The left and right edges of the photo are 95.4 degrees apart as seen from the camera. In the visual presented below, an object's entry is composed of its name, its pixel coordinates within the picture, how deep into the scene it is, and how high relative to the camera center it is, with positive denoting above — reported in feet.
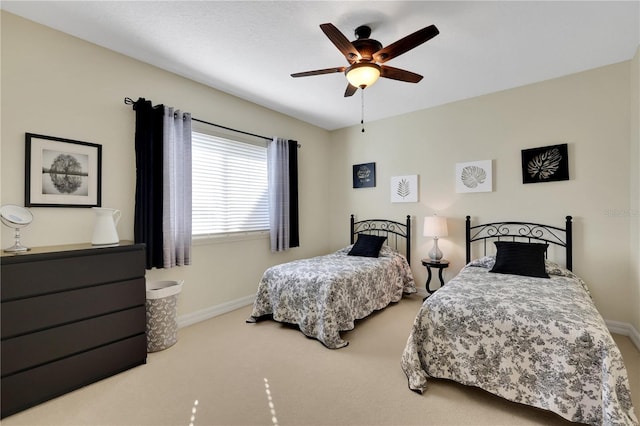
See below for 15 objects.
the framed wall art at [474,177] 11.99 +1.48
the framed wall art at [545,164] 10.44 +1.75
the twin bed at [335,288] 9.22 -2.71
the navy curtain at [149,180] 9.09 +1.09
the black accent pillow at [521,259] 9.43 -1.62
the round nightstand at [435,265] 12.03 -2.24
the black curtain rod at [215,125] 9.09 +3.49
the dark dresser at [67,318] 5.93 -2.38
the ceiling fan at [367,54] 6.34 +3.80
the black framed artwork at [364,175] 15.40 +2.01
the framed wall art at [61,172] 7.34 +1.15
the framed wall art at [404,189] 13.94 +1.14
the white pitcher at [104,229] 7.61 -0.38
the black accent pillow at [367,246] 13.25 -1.56
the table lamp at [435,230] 12.16 -0.77
